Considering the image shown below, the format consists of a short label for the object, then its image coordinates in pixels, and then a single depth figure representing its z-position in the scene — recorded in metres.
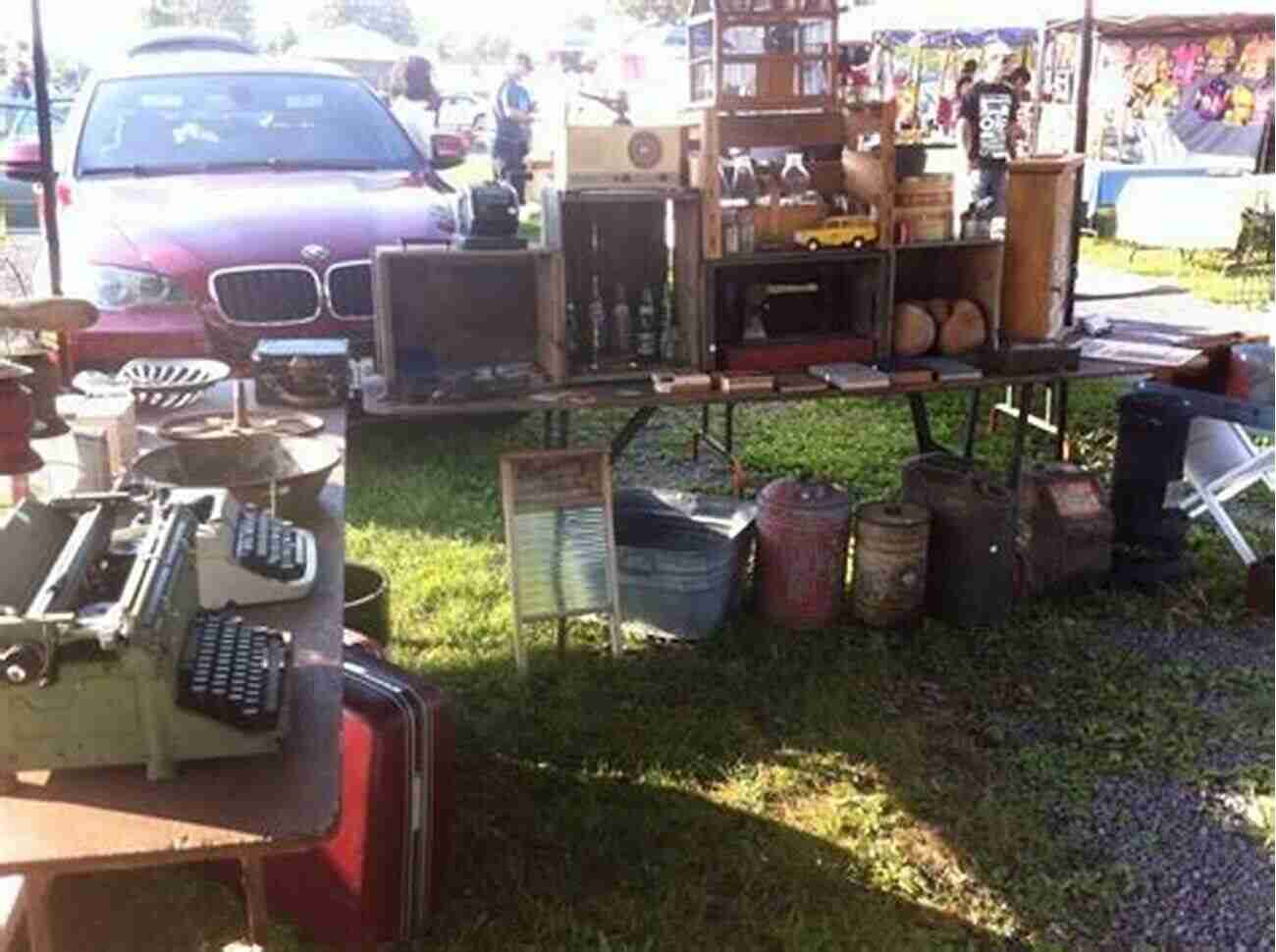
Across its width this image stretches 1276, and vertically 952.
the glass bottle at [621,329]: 4.24
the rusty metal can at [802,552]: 4.18
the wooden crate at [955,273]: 4.44
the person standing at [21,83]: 14.13
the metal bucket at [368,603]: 3.35
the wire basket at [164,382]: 3.26
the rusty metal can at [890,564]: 4.19
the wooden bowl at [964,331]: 4.42
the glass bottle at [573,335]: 4.19
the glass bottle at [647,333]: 4.25
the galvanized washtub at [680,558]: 4.11
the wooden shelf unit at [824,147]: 4.02
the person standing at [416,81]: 12.52
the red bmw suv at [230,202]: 5.03
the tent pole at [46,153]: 4.06
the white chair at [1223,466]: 4.57
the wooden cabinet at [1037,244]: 4.37
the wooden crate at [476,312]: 4.07
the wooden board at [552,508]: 3.99
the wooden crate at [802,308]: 4.20
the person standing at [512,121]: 12.54
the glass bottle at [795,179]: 4.24
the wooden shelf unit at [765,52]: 4.03
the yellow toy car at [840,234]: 4.14
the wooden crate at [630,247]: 4.02
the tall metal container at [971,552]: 4.24
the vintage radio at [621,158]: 3.92
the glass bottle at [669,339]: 4.25
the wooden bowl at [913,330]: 4.37
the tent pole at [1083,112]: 4.62
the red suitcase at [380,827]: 2.66
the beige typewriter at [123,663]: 1.54
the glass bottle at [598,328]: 4.21
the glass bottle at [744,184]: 4.17
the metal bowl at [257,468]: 2.49
